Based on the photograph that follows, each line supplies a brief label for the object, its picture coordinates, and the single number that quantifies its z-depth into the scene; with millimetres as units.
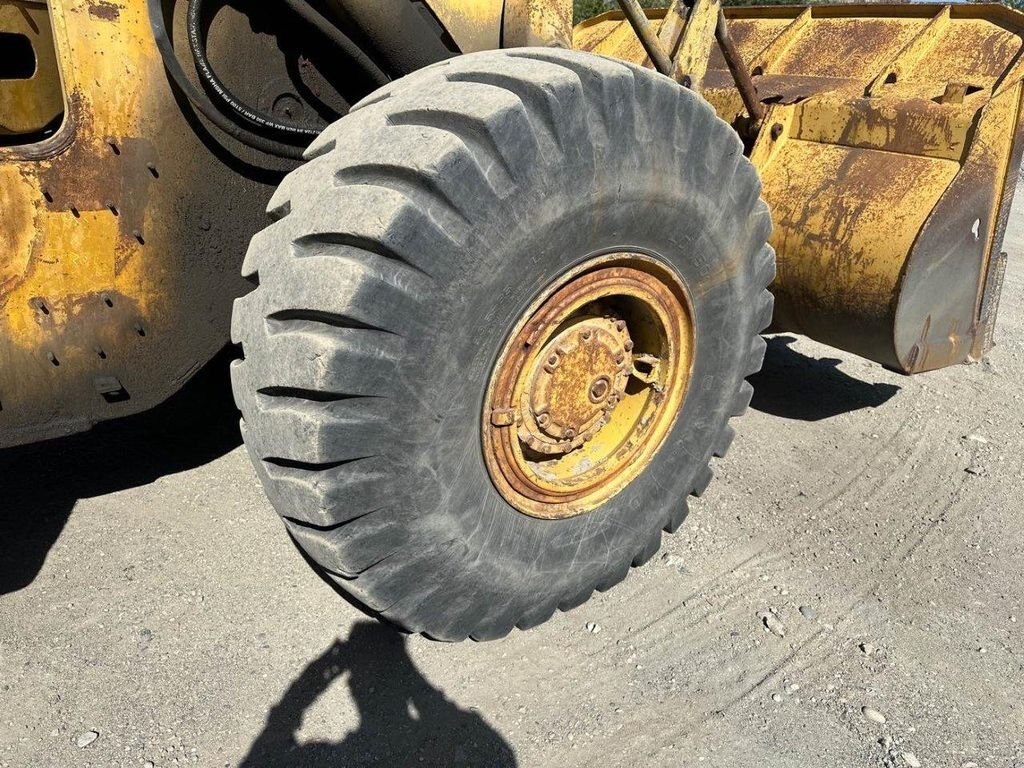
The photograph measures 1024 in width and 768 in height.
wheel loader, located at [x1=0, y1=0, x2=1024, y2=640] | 1540
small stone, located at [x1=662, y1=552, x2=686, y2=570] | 2770
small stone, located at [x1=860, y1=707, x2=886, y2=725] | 2201
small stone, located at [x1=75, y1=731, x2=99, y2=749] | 1991
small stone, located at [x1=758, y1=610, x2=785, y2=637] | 2500
